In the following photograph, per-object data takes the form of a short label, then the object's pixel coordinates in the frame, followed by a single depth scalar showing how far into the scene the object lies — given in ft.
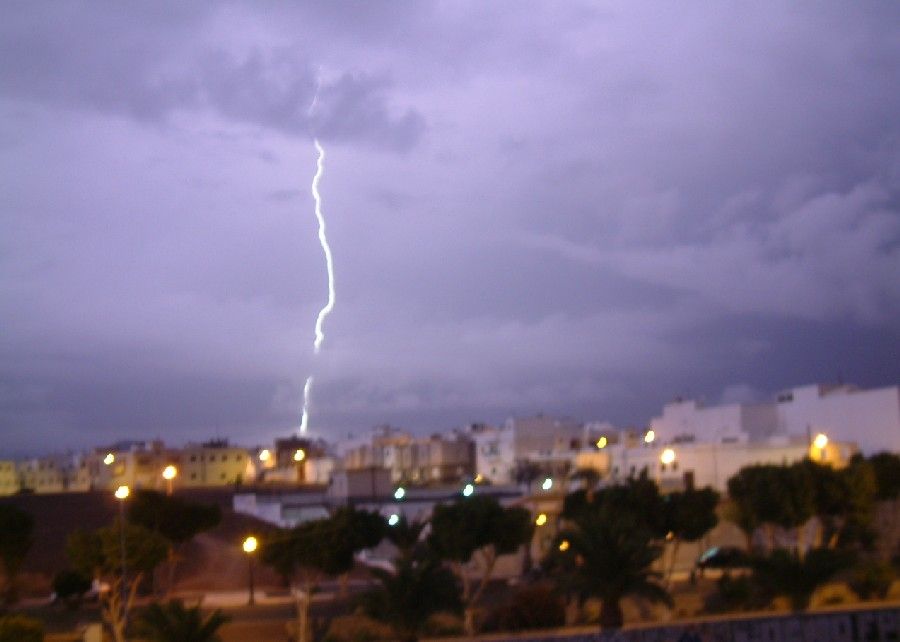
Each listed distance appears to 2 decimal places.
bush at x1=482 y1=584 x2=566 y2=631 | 79.92
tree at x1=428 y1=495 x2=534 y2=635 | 86.07
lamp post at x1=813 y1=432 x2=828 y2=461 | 113.38
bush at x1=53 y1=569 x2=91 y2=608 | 97.91
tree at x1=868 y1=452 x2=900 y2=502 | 107.04
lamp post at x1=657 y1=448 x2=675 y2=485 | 127.12
